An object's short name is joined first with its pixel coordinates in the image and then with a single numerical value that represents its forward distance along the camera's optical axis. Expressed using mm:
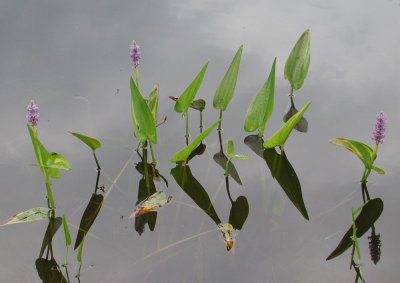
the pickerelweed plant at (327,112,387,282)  2902
